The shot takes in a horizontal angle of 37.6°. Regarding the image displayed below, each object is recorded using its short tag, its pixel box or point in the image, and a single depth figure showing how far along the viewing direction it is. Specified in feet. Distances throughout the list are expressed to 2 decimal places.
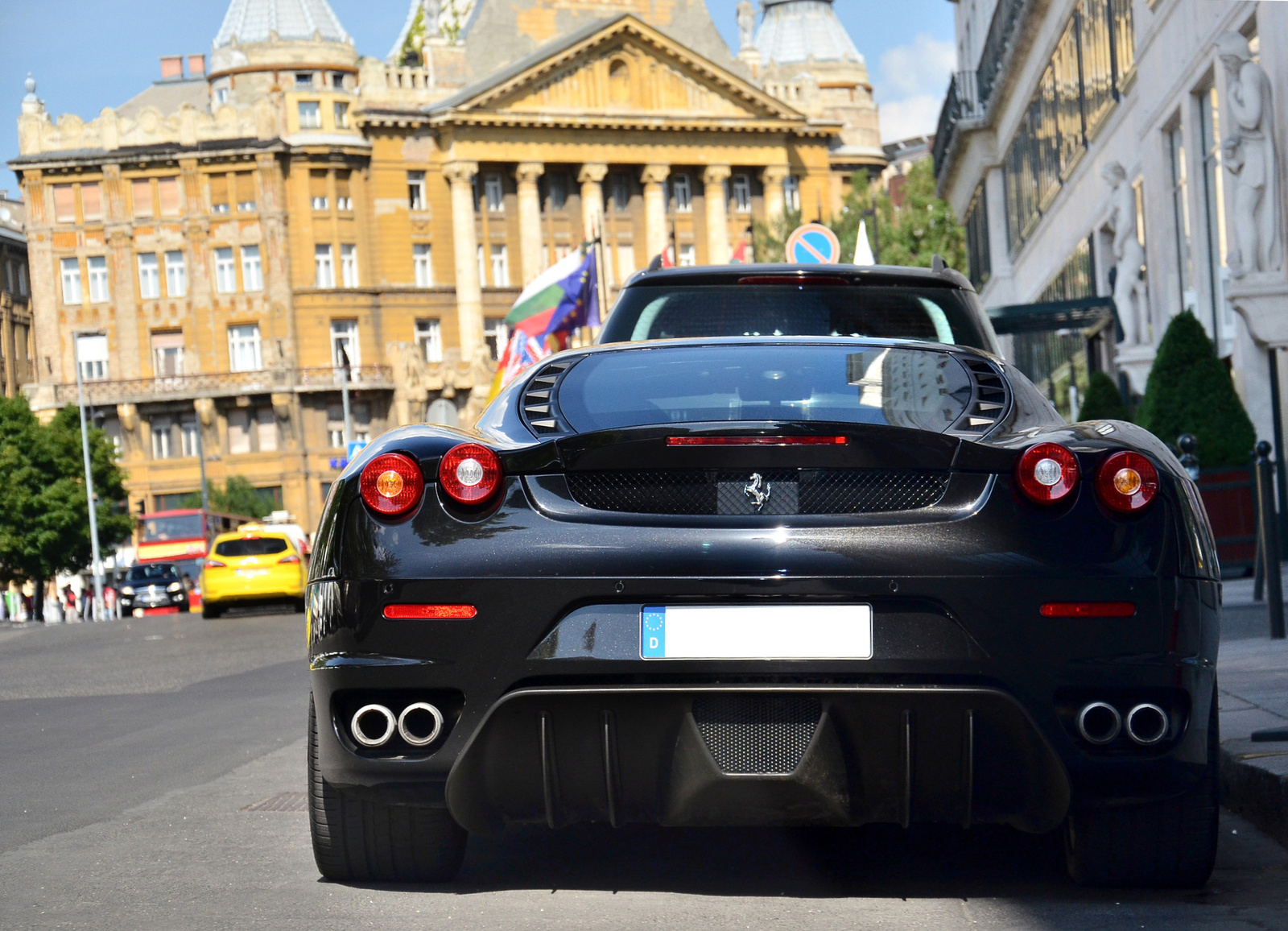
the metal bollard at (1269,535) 32.68
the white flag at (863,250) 67.15
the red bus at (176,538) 235.61
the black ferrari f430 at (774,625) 13.44
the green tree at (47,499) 223.71
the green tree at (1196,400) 52.95
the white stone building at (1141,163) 54.34
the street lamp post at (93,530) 212.43
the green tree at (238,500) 263.29
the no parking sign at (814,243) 63.93
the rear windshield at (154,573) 176.76
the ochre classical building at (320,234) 279.49
